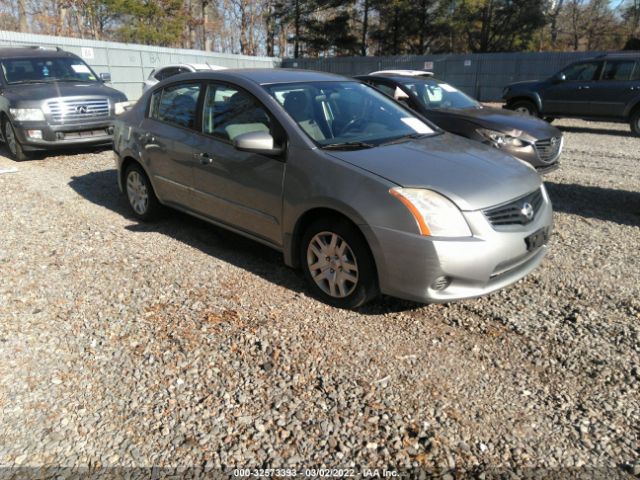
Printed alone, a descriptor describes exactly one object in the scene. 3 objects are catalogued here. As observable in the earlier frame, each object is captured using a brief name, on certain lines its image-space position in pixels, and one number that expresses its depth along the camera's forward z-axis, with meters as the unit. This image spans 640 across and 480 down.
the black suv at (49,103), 8.70
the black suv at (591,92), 12.71
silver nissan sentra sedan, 3.28
